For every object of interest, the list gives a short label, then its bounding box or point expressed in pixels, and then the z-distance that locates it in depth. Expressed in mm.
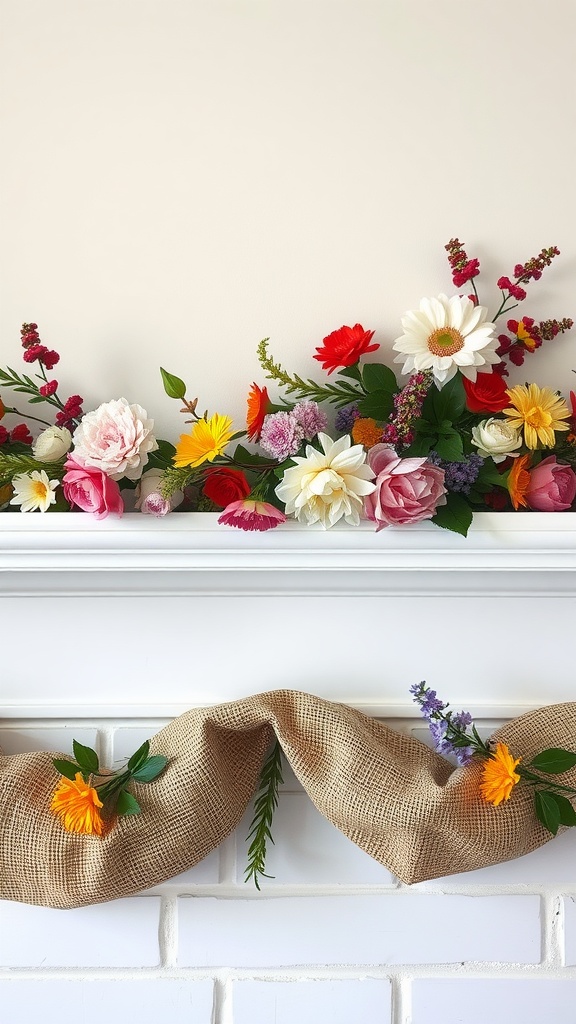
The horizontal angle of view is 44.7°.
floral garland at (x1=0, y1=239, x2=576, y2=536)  673
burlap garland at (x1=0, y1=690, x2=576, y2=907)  678
